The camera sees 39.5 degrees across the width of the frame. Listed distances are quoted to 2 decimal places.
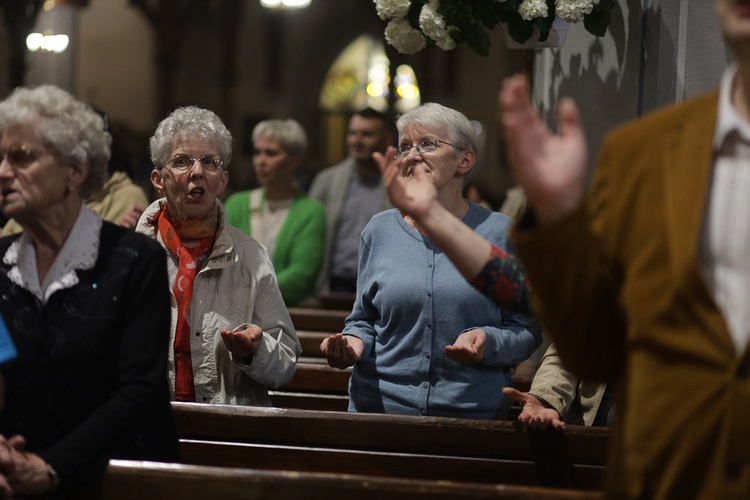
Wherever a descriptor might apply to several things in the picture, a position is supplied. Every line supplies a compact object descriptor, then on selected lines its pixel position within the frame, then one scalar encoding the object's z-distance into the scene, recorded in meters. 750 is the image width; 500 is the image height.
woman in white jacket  3.50
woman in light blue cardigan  3.48
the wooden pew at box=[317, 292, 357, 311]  6.21
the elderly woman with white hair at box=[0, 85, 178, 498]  2.50
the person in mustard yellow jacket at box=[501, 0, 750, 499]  1.80
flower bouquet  4.16
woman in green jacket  5.64
